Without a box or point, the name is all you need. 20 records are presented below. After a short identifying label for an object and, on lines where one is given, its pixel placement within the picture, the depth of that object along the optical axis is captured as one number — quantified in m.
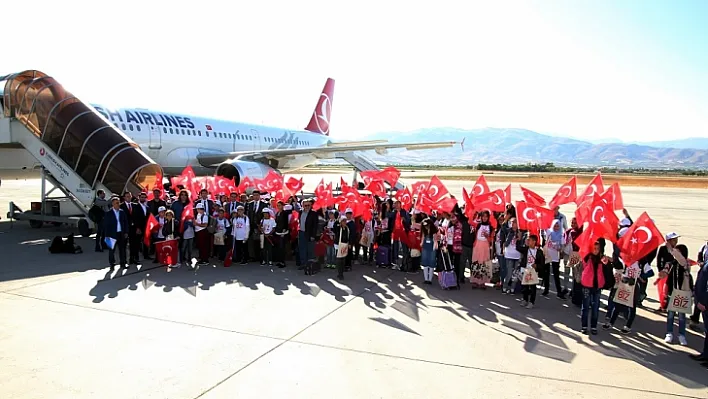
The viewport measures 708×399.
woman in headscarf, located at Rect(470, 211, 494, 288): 9.57
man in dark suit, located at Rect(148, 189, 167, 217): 11.70
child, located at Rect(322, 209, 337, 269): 10.78
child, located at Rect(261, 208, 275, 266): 11.17
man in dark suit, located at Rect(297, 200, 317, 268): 10.72
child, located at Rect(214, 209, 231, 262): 11.30
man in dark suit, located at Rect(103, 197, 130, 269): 10.23
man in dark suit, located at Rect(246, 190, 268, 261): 11.50
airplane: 17.83
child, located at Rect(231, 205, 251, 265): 11.15
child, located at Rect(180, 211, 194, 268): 11.00
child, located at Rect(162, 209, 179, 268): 10.80
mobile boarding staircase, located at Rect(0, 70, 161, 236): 13.63
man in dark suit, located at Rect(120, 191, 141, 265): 10.95
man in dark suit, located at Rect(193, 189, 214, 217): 11.74
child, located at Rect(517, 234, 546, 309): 8.35
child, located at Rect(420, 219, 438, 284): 9.87
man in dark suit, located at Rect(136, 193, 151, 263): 11.12
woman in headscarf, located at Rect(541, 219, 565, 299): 9.27
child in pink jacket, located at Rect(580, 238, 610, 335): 7.11
